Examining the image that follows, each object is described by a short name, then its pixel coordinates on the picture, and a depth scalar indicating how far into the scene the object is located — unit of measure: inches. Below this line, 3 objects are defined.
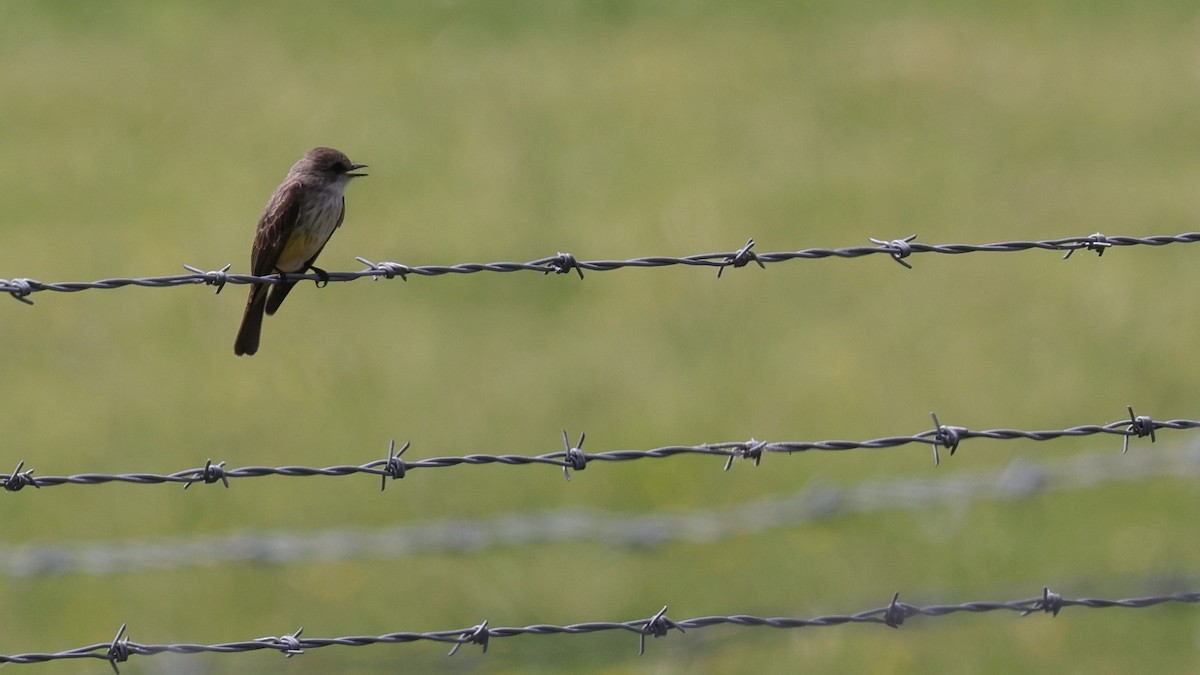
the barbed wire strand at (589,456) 365.4
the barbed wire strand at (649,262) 383.6
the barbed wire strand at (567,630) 350.3
